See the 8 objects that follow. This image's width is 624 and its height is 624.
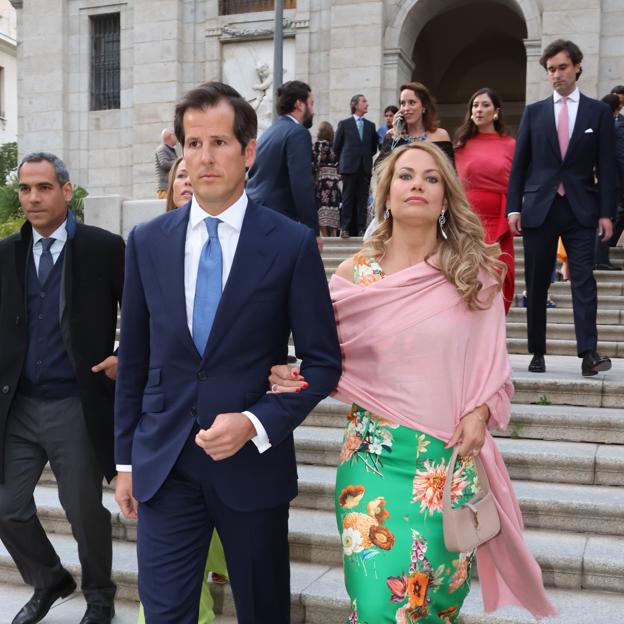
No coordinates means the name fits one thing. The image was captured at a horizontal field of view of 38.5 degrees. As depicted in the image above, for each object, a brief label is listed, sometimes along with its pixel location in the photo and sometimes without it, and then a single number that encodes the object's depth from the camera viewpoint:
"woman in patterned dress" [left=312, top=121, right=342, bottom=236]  13.05
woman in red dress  6.84
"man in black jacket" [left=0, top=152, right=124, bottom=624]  4.09
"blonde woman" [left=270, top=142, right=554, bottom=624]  2.90
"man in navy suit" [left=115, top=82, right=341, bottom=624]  2.75
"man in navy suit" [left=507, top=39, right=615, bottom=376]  6.35
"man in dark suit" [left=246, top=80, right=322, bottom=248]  6.69
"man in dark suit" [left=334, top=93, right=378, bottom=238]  12.89
